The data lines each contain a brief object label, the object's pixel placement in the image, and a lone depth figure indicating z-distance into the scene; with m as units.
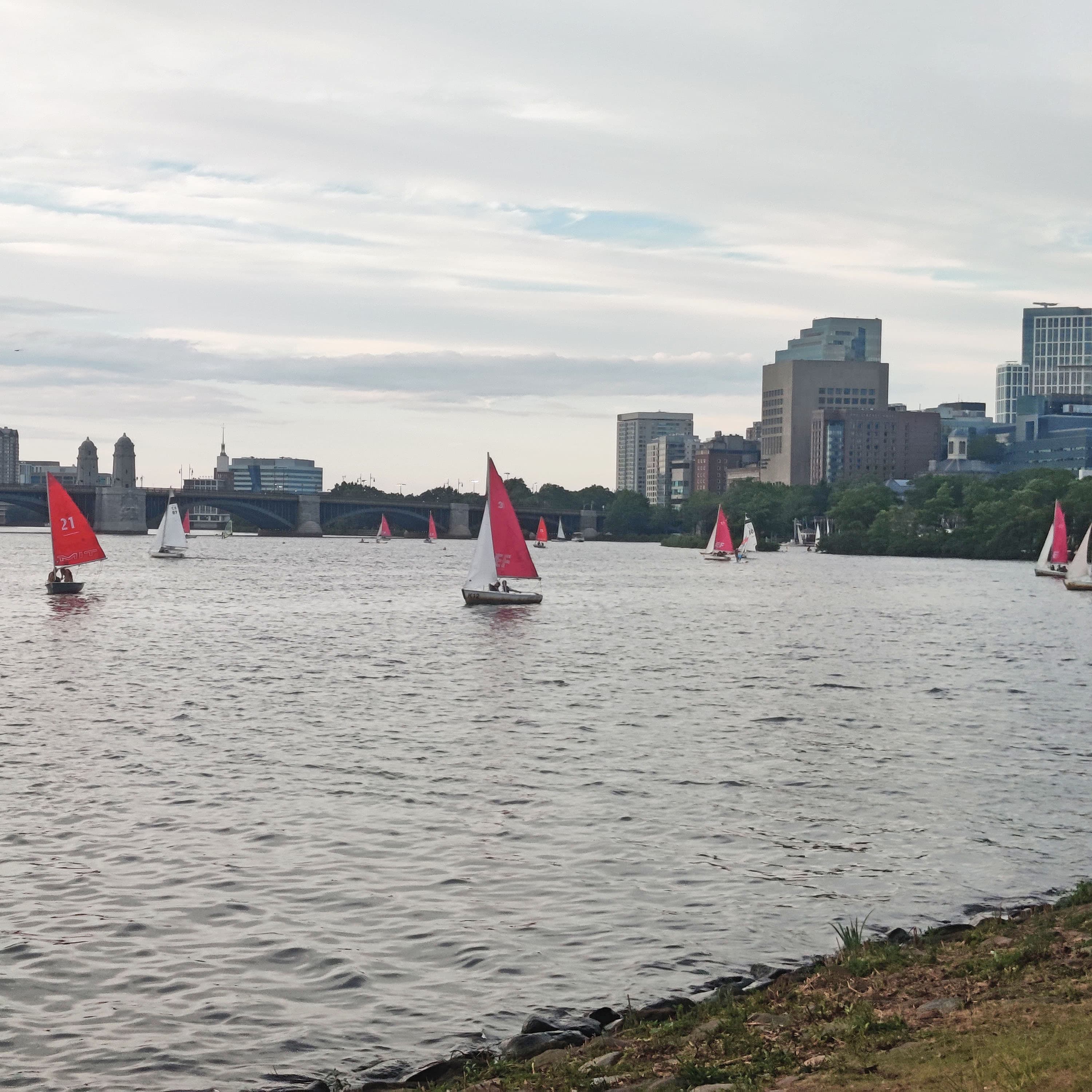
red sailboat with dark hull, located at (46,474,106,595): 86.56
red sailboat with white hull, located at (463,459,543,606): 81.50
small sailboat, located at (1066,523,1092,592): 120.56
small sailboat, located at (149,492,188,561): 177.62
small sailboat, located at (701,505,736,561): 191.88
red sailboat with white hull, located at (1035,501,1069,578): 150.75
